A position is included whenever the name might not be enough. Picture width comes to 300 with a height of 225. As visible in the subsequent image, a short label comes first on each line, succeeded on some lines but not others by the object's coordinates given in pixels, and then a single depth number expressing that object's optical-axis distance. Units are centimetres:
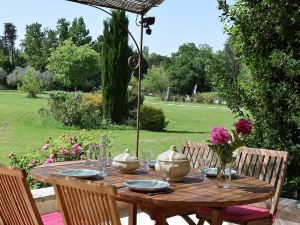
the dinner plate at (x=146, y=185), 257
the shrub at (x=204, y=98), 3092
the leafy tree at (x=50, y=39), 3574
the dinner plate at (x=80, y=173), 291
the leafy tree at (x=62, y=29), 3699
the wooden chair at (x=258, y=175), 329
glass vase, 284
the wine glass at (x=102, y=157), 319
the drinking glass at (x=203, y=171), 313
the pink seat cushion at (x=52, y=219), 291
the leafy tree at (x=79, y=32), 3728
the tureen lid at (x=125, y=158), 317
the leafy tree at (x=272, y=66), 428
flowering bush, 527
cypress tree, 1485
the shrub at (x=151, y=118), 1450
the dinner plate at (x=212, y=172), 316
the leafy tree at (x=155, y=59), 5047
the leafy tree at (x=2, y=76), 2459
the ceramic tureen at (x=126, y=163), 315
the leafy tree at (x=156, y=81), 3466
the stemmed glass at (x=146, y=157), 338
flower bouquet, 278
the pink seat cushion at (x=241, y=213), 326
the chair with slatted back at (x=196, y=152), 399
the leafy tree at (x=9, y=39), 3528
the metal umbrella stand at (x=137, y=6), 486
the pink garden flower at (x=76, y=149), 541
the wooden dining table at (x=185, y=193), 241
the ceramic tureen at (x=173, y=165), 287
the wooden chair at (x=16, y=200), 242
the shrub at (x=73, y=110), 1379
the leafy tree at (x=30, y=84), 2211
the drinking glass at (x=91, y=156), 326
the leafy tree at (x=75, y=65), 2738
